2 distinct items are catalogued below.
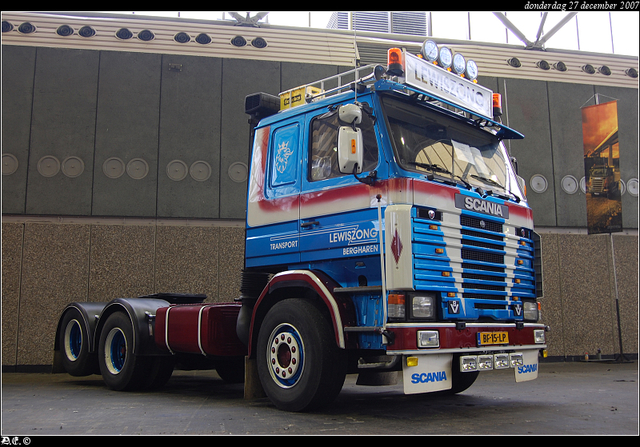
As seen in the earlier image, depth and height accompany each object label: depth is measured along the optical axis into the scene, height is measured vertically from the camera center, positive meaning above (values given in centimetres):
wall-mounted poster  1239 +311
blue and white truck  522 +64
